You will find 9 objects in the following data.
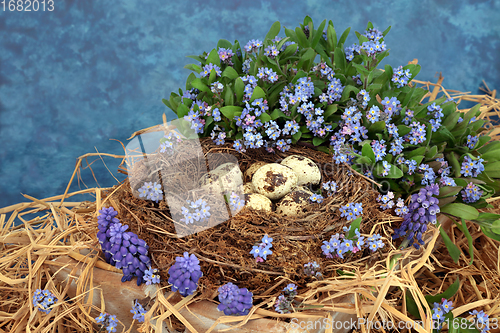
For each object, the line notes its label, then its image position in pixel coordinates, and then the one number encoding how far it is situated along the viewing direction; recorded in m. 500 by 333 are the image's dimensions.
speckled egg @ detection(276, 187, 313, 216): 0.61
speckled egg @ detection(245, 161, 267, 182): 0.65
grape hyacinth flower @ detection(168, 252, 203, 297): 0.56
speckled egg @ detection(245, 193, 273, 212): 0.61
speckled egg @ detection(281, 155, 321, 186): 0.63
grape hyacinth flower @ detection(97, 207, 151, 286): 0.58
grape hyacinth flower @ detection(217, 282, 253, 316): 0.56
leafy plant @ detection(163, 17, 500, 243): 0.62
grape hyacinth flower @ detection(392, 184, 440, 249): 0.59
